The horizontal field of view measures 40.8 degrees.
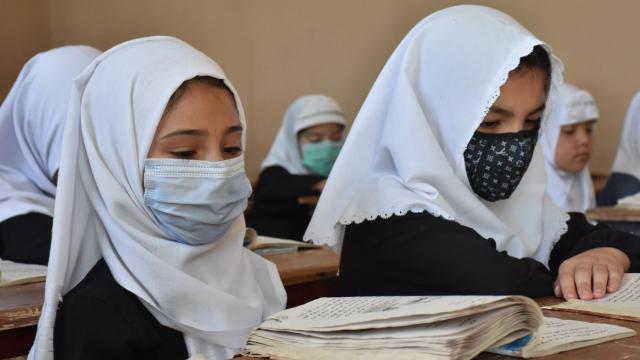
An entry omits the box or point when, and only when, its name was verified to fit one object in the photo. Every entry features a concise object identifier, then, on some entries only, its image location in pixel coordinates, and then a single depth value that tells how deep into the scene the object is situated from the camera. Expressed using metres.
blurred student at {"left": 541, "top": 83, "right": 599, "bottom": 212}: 5.13
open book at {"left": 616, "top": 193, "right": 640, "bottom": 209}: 3.42
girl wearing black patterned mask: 1.95
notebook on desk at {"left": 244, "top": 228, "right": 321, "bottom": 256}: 2.71
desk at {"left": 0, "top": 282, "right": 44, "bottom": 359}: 1.87
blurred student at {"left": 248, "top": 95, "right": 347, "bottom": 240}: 5.21
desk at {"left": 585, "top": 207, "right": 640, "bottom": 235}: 3.20
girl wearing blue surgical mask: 1.82
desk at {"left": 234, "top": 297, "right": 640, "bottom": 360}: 1.14
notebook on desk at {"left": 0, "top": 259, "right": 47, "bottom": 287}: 2.20
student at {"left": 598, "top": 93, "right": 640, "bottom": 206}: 5.09
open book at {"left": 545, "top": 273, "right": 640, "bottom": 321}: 1.48
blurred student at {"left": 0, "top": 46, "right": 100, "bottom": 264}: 2.93
